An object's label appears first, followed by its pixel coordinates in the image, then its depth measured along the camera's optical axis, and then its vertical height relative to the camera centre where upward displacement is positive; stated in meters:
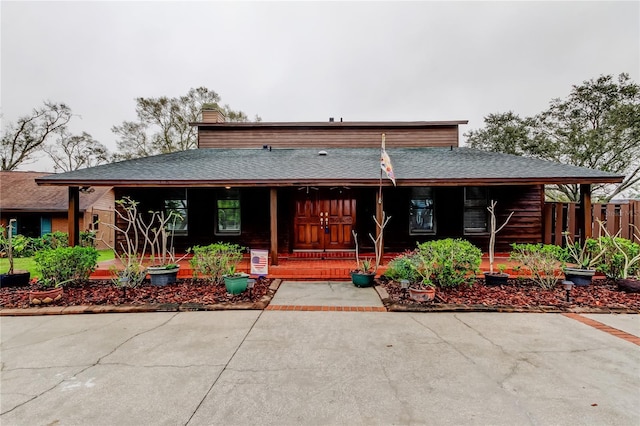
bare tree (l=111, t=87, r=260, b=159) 21.94 +6.40
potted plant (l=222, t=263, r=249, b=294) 5.13 -1.27
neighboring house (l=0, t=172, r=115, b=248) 14.03 +0.22
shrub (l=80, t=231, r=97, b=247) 8.71 -1.30
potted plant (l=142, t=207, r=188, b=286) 5.68 -1.22
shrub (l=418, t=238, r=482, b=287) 5.15 -0.87
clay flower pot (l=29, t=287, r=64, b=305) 4.79 -1.41
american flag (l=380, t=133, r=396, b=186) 5.91 +0.93
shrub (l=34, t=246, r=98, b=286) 5.30 -1.00
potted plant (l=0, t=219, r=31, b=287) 5.76 -1.30
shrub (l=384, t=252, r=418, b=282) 5.33 -1.06
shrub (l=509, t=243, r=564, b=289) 5.47 -0.96
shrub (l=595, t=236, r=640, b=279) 5.62 -0.91
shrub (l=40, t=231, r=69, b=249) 12.20 -1.19
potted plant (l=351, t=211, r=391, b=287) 5.86 -1.31
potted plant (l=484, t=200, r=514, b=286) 5.67 -1.31
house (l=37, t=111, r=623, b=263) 8.07 +0.22
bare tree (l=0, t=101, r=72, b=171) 20.86 +5.84
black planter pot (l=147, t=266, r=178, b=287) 5.67 -1.26
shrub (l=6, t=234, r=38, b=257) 12.12 -1.64
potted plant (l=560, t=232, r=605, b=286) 5.63 -1.15
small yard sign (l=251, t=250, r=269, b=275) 5.78 -1.02
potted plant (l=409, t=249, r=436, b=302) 4.81 -1.21
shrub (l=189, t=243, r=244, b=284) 5.63 -0.96
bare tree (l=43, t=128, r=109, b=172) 23.25 +4.84
